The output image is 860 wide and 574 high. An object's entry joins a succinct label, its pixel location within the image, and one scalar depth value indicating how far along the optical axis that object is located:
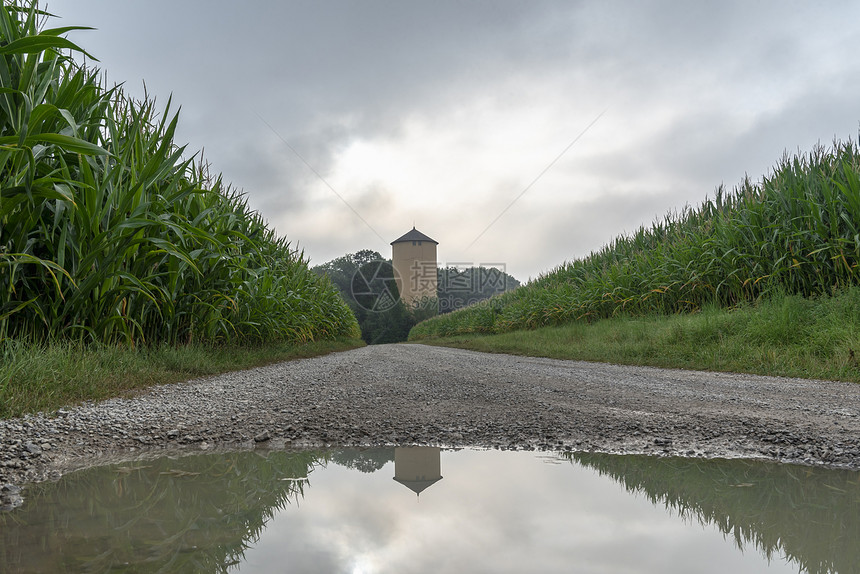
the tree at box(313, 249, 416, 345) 40.97
